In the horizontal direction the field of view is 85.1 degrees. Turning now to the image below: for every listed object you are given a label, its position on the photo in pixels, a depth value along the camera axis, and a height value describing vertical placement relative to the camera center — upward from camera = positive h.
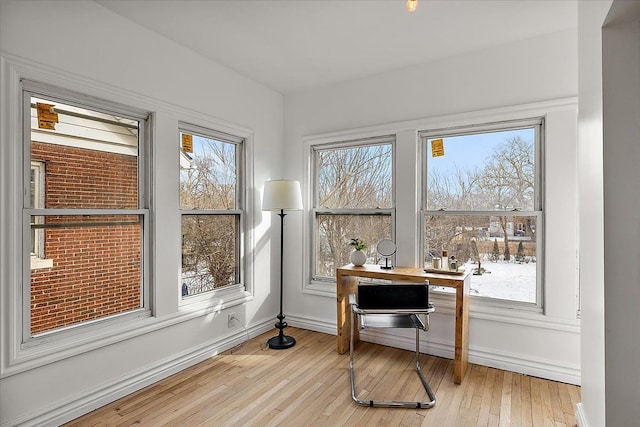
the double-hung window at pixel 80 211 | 2.09 +0.02
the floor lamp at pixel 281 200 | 3.32 +0.13
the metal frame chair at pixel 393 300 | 2.39 -0.59
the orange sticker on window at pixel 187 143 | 2.99 +0.61
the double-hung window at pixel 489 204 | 2.87 +0.08
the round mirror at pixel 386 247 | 3.14 -0.30
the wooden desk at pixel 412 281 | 2.64 -0.65
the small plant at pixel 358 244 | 3.28 -0.29
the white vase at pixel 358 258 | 3.24 -0.41
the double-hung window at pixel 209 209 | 3.01 +0.05
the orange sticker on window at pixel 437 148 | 3.22 +0.62
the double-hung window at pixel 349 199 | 3.51 +0.16
